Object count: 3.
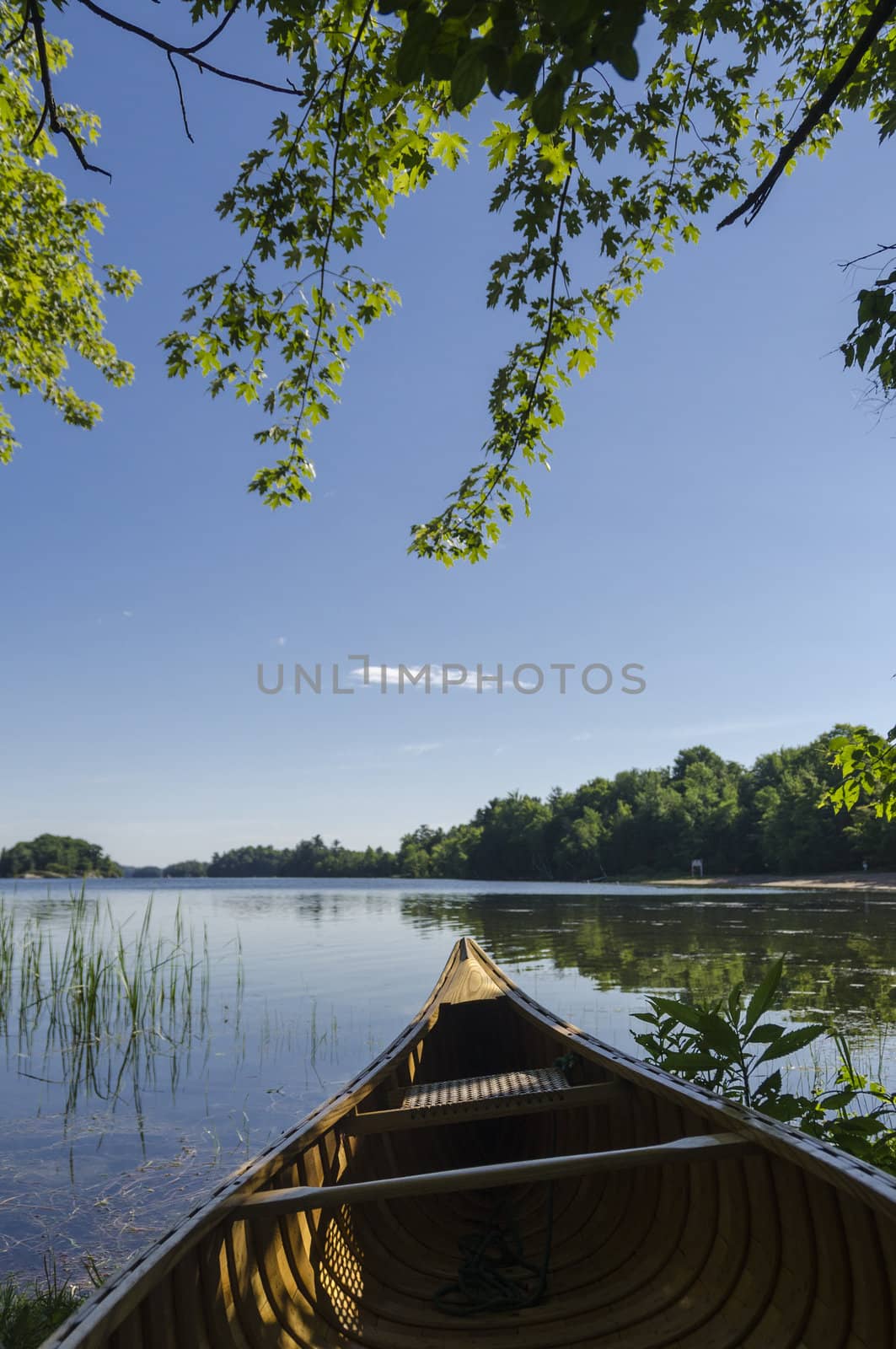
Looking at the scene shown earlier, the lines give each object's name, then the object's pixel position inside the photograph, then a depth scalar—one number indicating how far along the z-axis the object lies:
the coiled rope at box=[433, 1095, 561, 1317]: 2.96
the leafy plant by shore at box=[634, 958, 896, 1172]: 3.25
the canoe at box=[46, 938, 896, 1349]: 2.27
